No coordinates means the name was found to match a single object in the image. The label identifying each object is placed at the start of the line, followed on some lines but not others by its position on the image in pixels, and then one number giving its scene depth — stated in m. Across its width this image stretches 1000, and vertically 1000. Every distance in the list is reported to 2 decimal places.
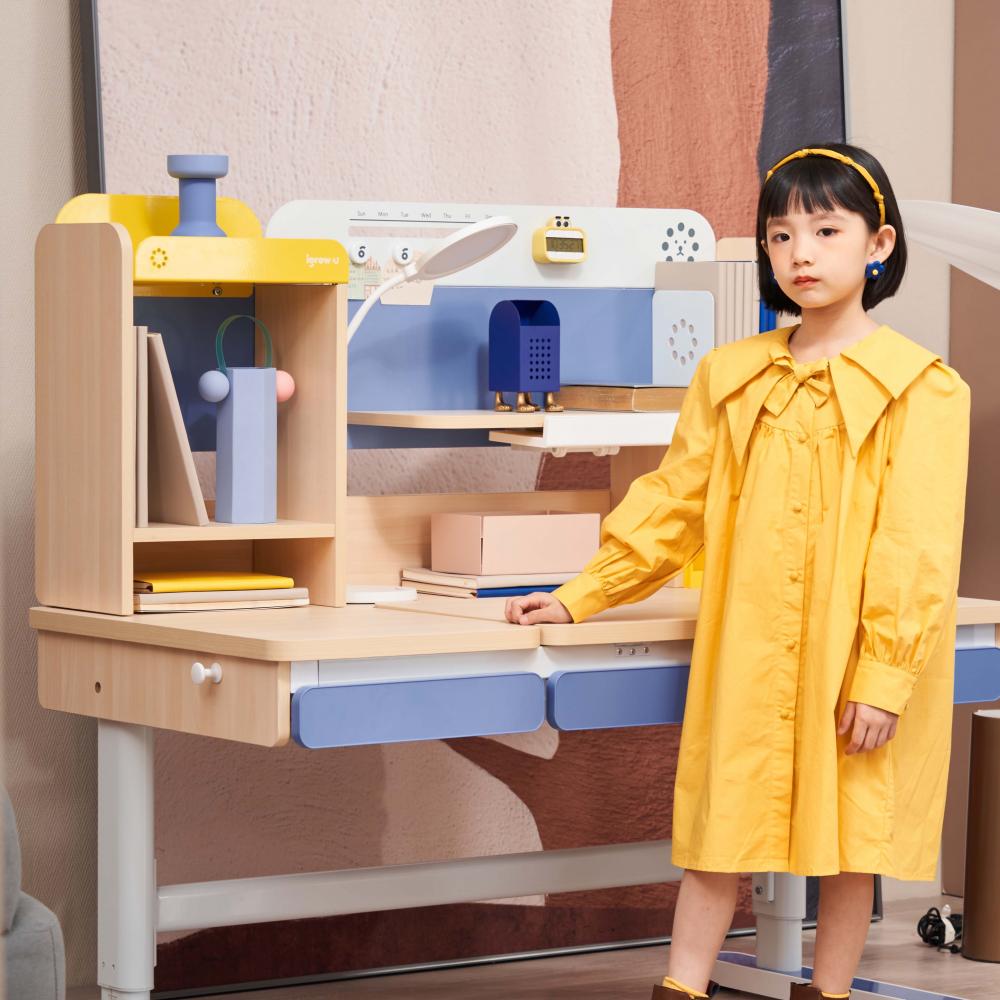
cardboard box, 4.37
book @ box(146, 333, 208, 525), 3.83
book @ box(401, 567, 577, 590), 4.34
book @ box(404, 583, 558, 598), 4.34
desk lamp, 4.27
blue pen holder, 4.52
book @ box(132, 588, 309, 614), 3.83
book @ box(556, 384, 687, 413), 4.49
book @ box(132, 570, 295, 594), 3.88
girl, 3.53
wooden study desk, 3.39
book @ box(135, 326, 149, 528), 3.77
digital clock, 4.81
